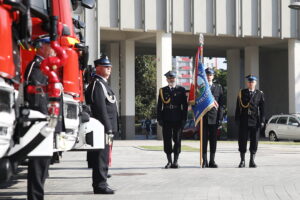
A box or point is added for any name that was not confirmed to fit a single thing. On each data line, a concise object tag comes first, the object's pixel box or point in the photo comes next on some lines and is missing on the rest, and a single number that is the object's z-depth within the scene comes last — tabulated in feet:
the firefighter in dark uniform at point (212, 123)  48.75
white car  120.67
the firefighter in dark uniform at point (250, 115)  48.67
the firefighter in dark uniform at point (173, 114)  47.16
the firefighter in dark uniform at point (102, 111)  31.60
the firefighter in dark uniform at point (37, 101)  22.20
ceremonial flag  48.67
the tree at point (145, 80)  194.80
